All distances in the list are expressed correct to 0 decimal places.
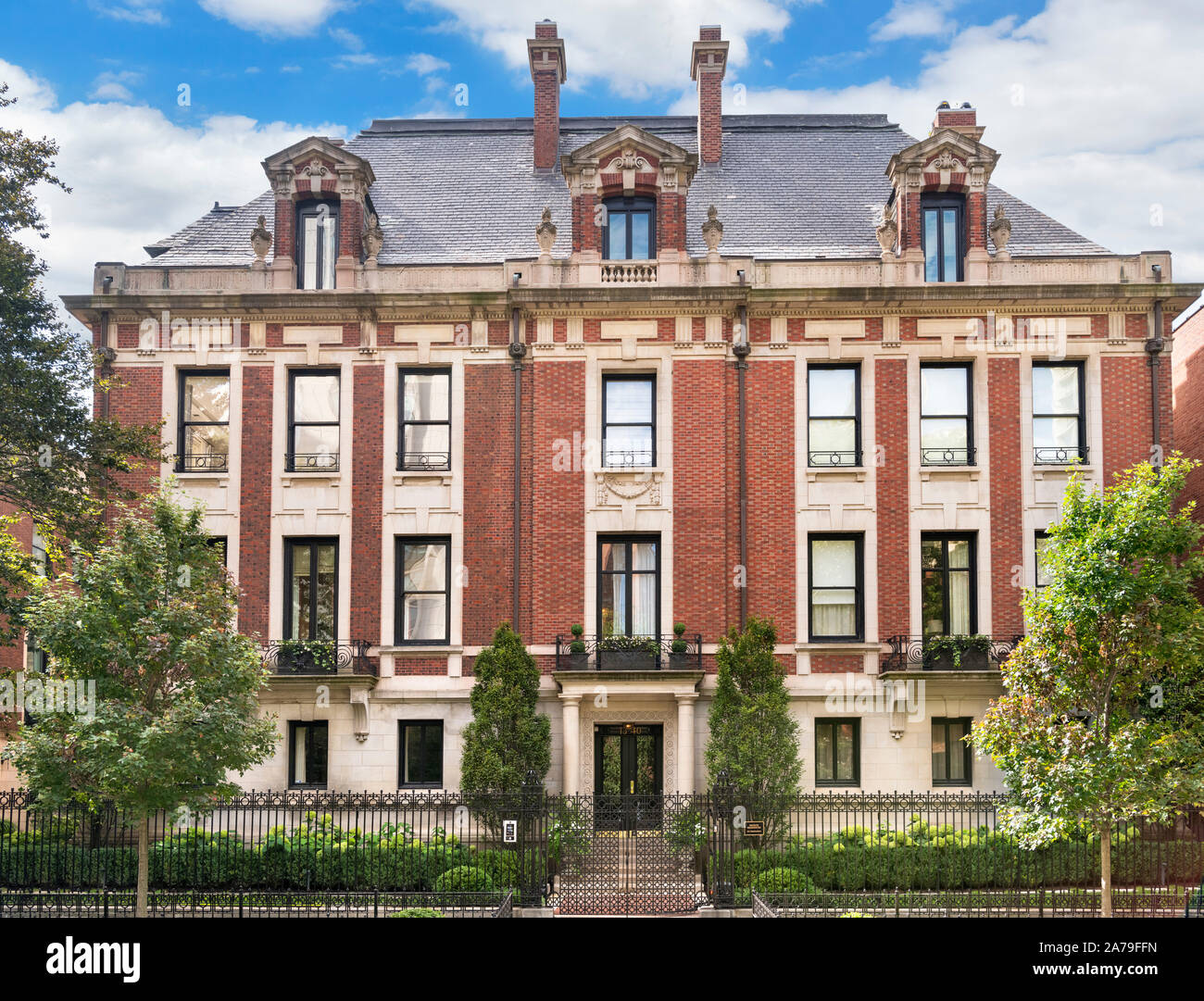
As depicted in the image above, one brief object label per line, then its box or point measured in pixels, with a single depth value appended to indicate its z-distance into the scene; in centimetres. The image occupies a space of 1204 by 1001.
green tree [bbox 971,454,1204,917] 1511
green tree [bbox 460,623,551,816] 2105
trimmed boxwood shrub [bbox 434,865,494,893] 1786
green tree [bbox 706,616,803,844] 2083
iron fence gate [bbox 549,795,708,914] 1753
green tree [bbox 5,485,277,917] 1535
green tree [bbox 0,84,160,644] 2005
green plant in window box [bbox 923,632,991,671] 2206
